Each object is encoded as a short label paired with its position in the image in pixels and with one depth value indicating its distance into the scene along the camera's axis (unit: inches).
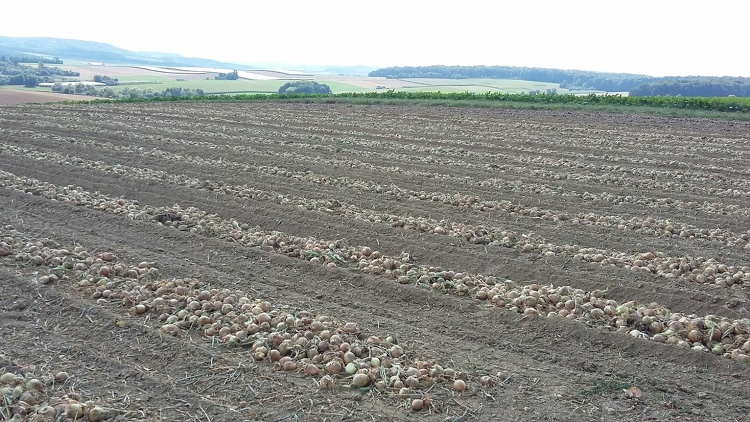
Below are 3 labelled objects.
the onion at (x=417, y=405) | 175.3
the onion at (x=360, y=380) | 187.0
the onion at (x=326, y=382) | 185.5
